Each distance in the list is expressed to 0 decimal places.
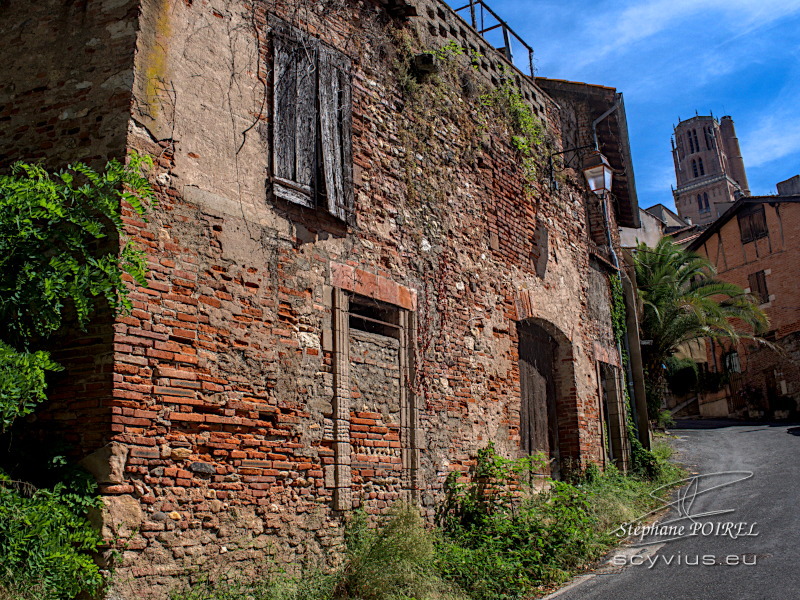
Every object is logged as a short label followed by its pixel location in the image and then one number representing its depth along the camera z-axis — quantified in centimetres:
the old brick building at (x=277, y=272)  540
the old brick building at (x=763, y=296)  2592
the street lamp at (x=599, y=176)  1222
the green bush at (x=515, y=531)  694
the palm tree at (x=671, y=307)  1955
